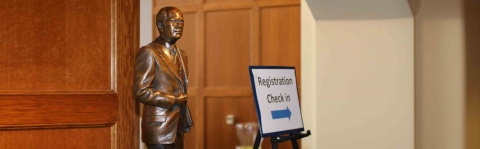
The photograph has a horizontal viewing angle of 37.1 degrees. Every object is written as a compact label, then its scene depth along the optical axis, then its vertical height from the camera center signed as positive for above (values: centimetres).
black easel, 288 -26
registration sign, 286 -10
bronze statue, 238 -4
